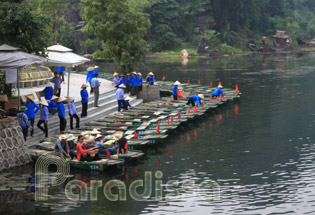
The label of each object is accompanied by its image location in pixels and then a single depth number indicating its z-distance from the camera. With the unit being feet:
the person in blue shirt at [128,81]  114.11
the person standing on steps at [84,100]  85.76
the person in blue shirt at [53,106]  79.56
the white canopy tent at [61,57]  90.58
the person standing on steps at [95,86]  94.22
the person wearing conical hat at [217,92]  117.80
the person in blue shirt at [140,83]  114.50
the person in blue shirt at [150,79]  118.66
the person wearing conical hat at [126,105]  97.96
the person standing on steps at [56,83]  92.27
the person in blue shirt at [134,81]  112.37
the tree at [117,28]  122.62
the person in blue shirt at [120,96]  96.07
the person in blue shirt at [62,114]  77.77
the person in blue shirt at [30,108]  75.20
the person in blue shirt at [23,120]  71.20
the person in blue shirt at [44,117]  75.00
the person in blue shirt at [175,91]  112.47
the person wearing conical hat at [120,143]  68.03
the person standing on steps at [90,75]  110.11
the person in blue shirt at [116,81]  112.68
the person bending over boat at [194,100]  104.91
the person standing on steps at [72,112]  80.03
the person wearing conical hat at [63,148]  66.95
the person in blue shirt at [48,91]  85.76
